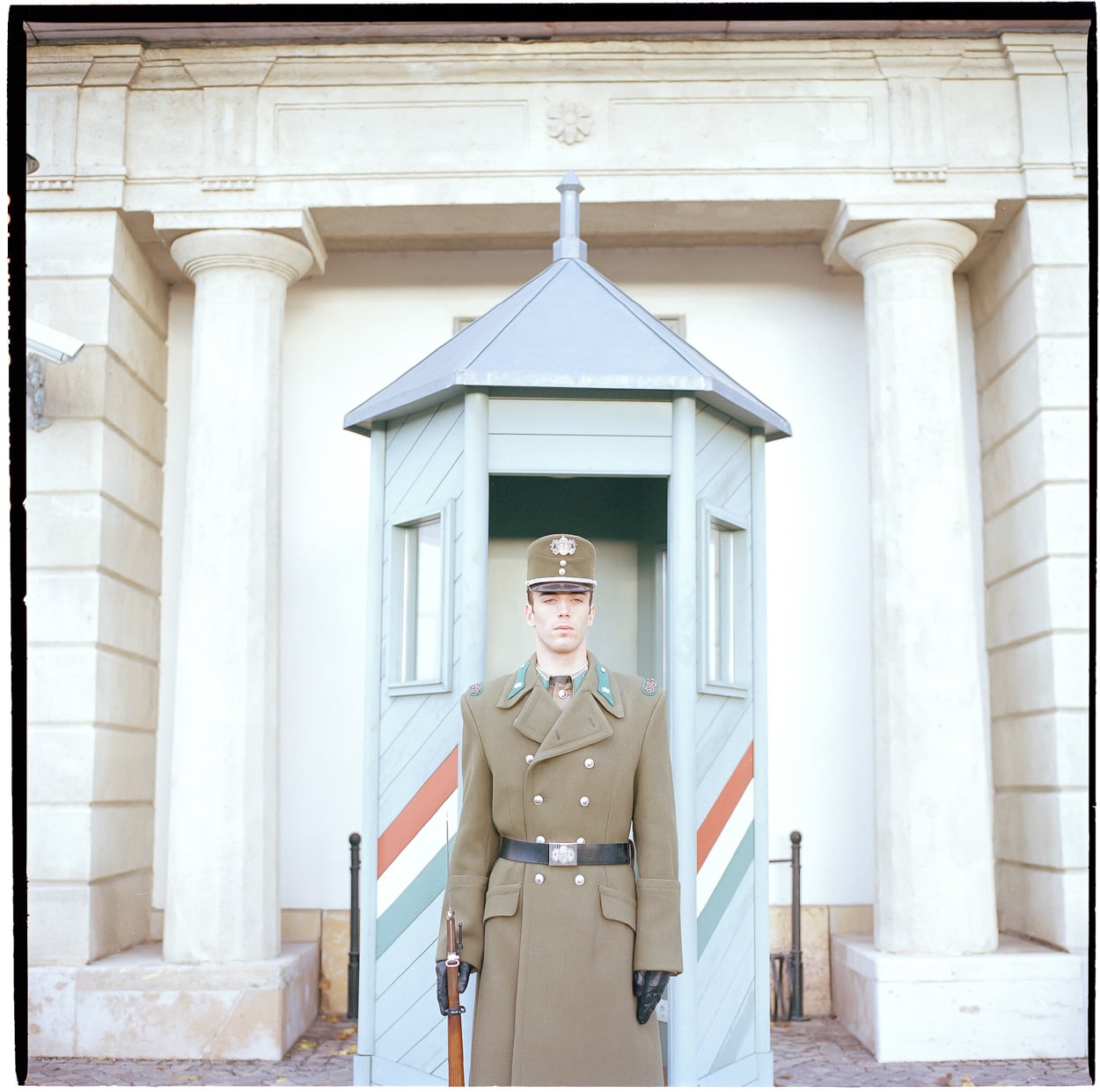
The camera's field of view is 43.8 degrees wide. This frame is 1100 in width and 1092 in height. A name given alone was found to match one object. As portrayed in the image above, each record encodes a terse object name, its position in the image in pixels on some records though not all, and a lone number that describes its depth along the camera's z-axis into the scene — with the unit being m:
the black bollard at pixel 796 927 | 7.54
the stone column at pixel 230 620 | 6.96
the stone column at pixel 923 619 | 6.87
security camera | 6.71
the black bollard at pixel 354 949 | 7.54
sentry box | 4.77
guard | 3.90
